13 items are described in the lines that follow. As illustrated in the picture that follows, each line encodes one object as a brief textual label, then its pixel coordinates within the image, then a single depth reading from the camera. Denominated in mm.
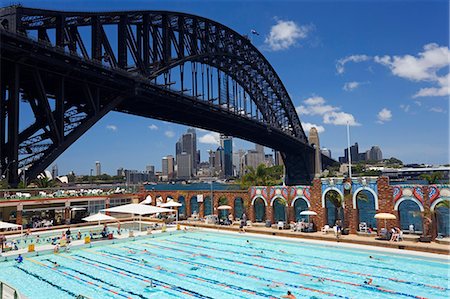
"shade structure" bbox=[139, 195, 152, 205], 35375
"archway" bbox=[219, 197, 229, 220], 33594
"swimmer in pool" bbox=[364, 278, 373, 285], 14559
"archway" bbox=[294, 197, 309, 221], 57588
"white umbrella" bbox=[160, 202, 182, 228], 31744
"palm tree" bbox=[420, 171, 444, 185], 32156
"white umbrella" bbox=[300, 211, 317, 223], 24703
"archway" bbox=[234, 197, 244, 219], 55406
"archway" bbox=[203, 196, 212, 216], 34212
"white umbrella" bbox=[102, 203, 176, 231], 27094
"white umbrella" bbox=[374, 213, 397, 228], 21402
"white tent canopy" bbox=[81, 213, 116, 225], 26173
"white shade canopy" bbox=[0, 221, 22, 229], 21797
